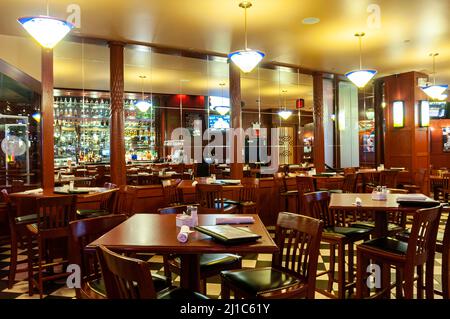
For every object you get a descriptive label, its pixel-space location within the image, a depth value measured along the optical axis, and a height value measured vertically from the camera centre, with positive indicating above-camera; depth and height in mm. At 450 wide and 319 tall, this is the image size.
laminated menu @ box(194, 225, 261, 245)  2002 -422
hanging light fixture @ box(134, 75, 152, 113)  9852 +1511
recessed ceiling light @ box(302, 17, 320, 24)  5566 +2123
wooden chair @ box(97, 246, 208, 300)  1453 -474
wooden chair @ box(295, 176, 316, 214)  6047 -432
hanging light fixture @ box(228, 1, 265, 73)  5191 +1457
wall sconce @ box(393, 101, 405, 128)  10002 +1203
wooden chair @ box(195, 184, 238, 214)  4480 -501
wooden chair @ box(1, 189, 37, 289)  3826 -693
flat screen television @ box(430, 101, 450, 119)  12664 +1629
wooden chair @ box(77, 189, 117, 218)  4324 -559
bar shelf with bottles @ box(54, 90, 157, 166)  10281 +942
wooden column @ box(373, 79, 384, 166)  10664 +1042
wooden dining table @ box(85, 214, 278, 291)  1957 -454
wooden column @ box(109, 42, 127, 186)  6484 +850
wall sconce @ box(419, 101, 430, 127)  9891 +1155
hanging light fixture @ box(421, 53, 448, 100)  8578 +1569
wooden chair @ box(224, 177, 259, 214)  5371 -498
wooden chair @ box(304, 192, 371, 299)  3221 -681
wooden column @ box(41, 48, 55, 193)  5566 +631
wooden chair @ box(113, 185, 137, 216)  4250 -441
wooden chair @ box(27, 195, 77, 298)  3504 -613
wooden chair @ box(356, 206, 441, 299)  2570 -710
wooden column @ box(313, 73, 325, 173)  9156 +839
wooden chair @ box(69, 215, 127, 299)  2184 -581
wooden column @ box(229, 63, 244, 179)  7621 +1284
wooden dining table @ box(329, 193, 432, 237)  3148 -425
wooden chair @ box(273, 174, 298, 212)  6626 -604
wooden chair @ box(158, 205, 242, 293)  2659 -788
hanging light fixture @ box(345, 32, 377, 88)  6430 +1460
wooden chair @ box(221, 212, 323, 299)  2148 -741
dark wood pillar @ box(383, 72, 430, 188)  9852 +695
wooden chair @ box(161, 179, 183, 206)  4895 -444
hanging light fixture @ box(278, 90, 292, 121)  11839 +1470
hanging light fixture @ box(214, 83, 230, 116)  11319 +1594
